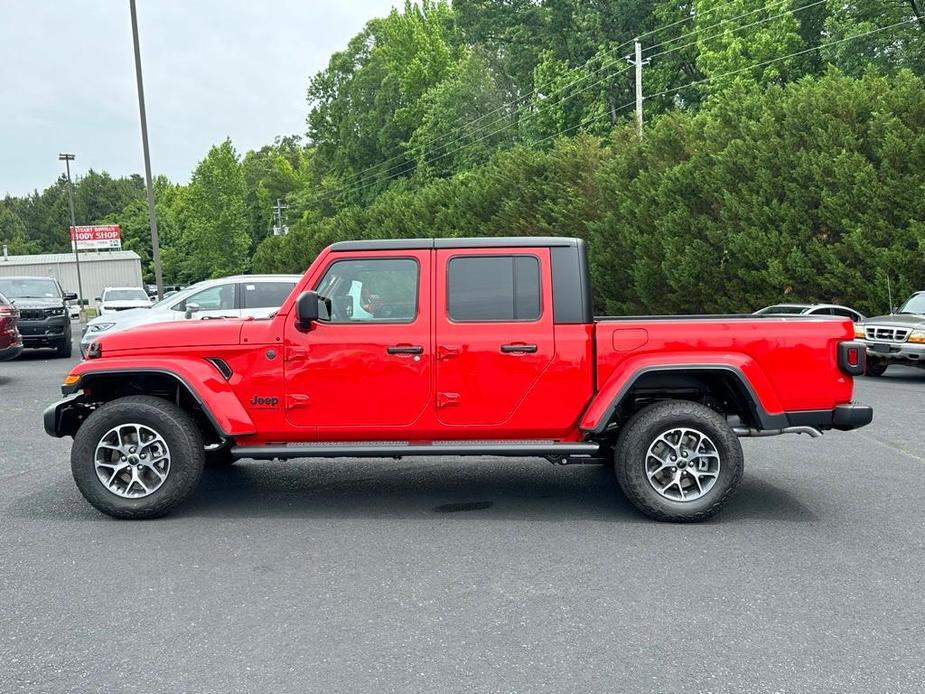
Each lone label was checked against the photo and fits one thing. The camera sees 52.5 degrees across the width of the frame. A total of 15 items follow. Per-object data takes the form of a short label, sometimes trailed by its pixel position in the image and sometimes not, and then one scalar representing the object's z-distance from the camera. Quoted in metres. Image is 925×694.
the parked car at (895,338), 14.27
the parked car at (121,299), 23.98
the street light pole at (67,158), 61.25
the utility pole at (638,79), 35.56
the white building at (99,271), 69.94
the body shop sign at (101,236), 95.81
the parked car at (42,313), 20.81
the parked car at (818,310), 15.25
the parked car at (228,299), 14.25
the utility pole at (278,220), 92.99
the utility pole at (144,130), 26.18
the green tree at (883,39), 34.41
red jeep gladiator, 6.22
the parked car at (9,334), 15.93
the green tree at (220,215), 58.19
